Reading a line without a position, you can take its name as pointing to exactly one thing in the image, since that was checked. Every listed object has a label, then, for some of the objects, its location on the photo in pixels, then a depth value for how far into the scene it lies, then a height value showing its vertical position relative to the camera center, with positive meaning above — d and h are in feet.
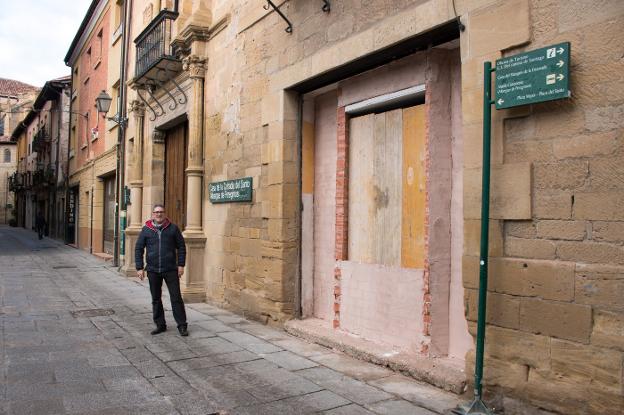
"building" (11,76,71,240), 89.20 +11.73
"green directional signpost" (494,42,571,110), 11.44 +3.23
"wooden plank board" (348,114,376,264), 19.08 +1.06
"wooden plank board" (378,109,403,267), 17.89 +1.02
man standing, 21.66 -1.83
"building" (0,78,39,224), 166.61 +26.17
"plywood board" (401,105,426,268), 16.94 +0.94
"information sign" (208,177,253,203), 25.04 +1.28
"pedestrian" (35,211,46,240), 95.43 -2.04
